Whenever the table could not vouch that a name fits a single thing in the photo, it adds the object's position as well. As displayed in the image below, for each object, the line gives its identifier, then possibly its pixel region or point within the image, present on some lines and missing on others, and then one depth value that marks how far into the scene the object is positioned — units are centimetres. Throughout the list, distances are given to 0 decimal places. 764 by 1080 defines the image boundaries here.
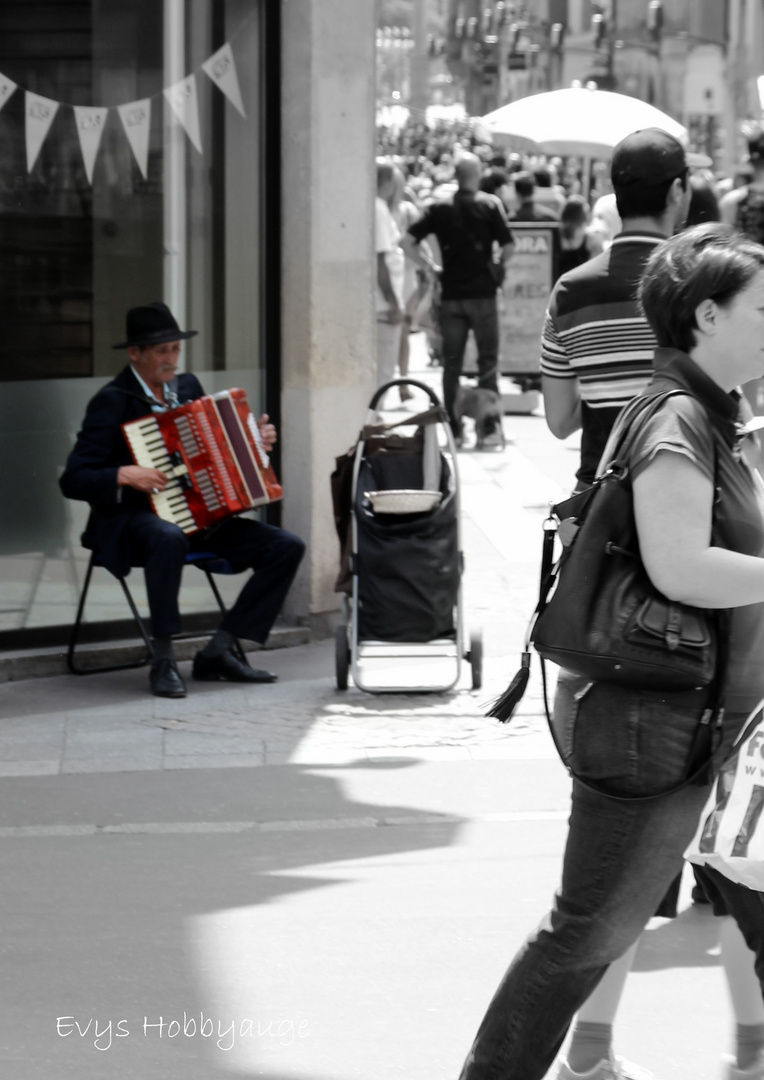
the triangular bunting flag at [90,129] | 1456
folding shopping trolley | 1329
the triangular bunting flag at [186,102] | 1508
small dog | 2645
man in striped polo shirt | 873
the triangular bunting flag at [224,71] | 1515
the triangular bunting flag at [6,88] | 1413
